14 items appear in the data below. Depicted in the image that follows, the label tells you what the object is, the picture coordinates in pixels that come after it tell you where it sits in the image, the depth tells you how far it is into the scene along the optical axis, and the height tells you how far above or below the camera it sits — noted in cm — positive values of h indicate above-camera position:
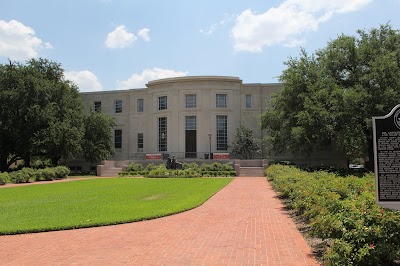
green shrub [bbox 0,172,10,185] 2694 -235
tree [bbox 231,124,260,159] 4294 +13
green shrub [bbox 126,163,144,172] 3928 -240
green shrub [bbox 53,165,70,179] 3253 -234
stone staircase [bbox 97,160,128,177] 3960 -249
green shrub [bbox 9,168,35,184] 2823 -229
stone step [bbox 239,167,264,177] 3631 -263
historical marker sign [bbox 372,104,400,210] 565 -22
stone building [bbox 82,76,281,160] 4591 +426
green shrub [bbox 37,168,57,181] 3065 -238
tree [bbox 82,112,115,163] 4425 +102
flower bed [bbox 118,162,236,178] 3378 -249
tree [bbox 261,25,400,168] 2831 +426
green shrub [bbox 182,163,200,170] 3728 -213
